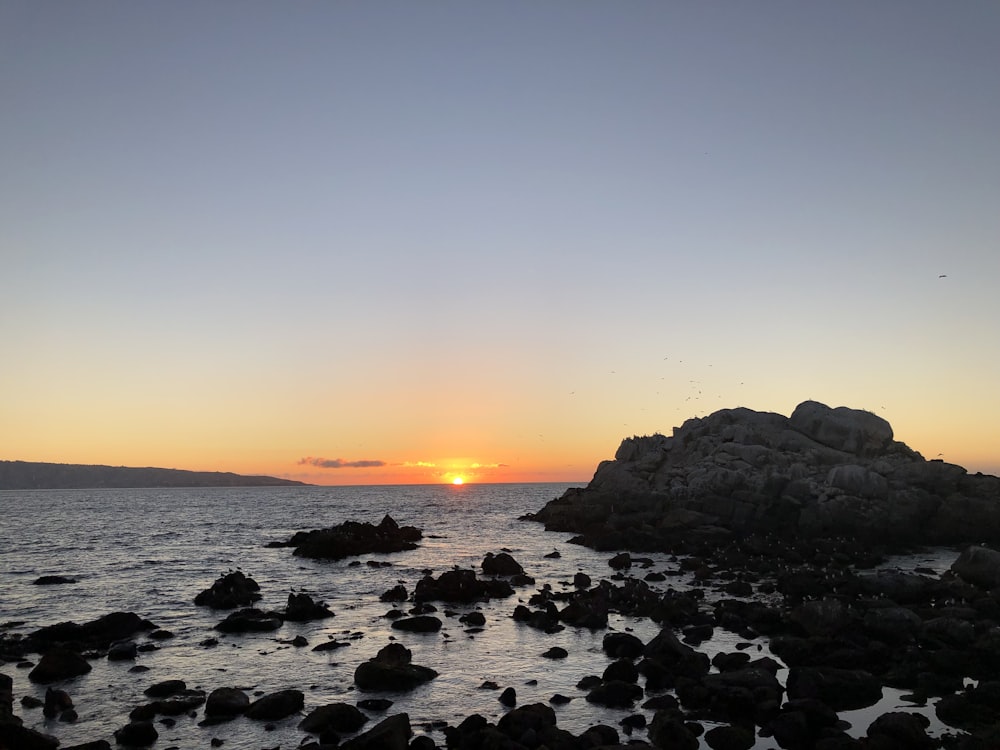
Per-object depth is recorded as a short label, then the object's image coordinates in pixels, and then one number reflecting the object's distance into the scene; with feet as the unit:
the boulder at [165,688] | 75.41
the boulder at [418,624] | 109.29
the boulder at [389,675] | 78.64
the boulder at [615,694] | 72.69
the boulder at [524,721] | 61.98
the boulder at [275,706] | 68.85
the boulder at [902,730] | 58.29
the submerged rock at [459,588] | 136.56
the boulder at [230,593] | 130.62
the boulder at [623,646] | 91.86
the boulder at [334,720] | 65.00
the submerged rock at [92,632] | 97.81
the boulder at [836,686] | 70.85
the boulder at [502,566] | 164.55
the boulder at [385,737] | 56.95
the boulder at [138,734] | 62.23
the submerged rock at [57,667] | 81.56
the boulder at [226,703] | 69.92
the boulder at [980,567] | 121.49
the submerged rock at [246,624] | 108.99
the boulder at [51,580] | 155.63
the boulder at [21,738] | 58.34
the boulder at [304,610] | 117.19
